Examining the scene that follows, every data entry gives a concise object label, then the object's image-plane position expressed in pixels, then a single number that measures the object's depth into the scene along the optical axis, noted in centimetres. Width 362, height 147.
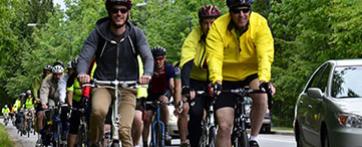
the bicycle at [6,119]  6007
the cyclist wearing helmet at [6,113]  6192
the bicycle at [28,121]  3069
